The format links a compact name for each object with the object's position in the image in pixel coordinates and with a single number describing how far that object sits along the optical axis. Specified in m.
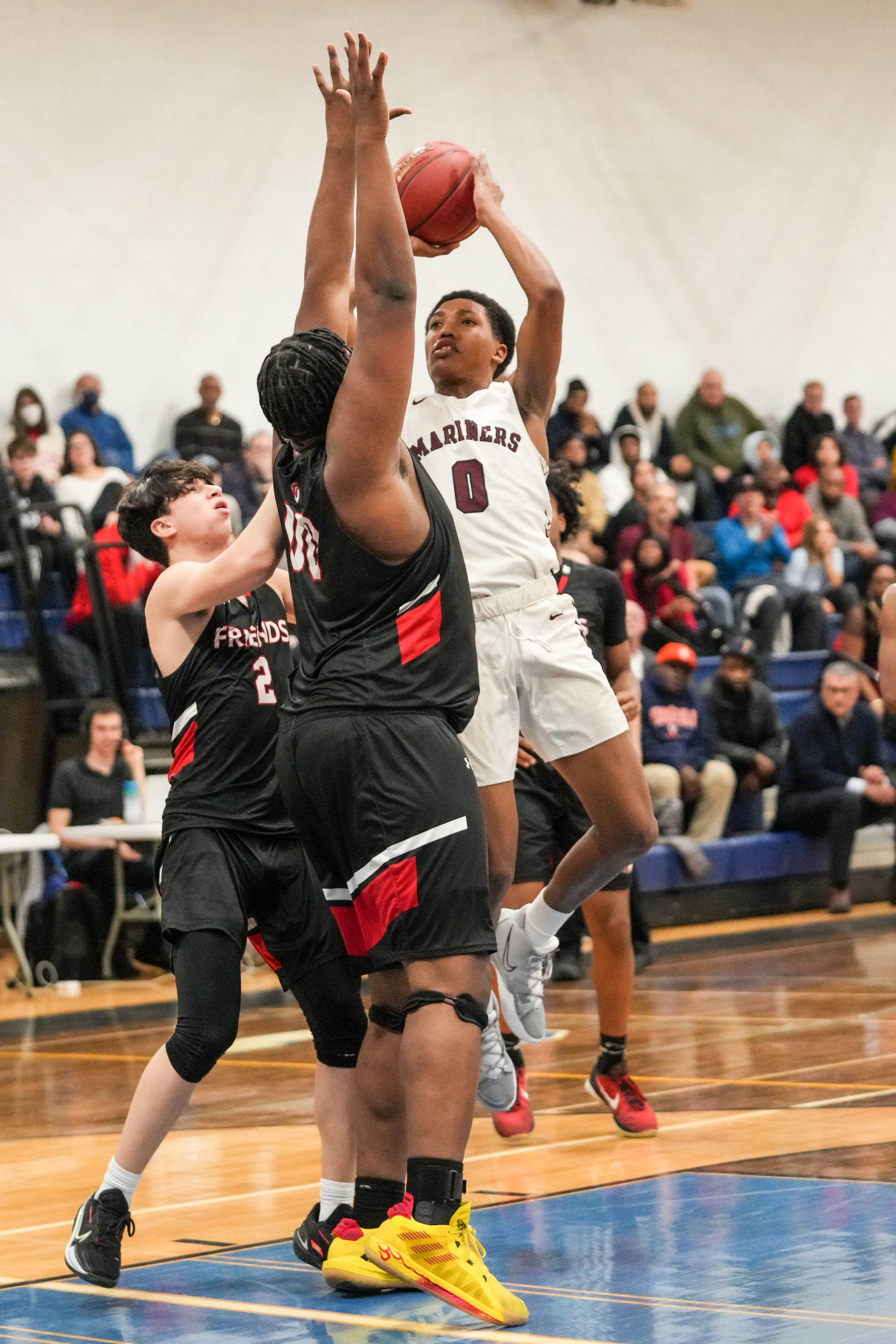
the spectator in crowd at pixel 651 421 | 16.16
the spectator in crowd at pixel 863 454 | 17.11
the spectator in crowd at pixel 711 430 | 16.73
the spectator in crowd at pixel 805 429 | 17.06
